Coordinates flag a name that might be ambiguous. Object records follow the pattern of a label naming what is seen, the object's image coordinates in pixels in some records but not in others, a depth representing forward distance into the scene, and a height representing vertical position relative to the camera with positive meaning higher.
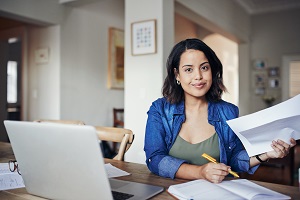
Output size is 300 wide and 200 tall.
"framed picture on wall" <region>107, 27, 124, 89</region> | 4.19 +0.48
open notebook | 0.75 -0.28
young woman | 1.17 -0.12
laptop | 0.62 -0.17
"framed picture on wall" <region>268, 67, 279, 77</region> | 5.67 +0.42
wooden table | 0.82 -0.30
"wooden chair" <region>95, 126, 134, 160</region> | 1.36 -0.22
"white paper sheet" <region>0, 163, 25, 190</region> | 0.92 -0.31
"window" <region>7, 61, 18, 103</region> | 6.72 +0.23
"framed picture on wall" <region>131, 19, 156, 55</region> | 2.82 +0.55
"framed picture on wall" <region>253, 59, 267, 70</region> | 5.80 +0.57
